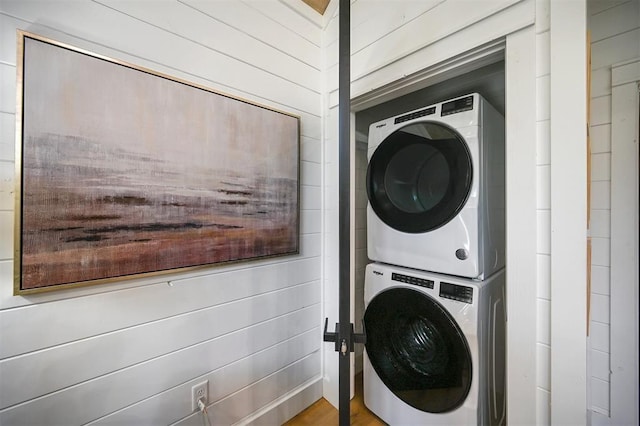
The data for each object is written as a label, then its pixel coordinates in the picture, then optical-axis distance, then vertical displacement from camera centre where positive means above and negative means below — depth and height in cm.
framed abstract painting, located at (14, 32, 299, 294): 74 +15
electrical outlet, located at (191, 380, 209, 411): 106 -79
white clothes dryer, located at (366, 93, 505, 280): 105 +13
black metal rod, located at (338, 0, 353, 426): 65 +4
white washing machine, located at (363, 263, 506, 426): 104 -64
